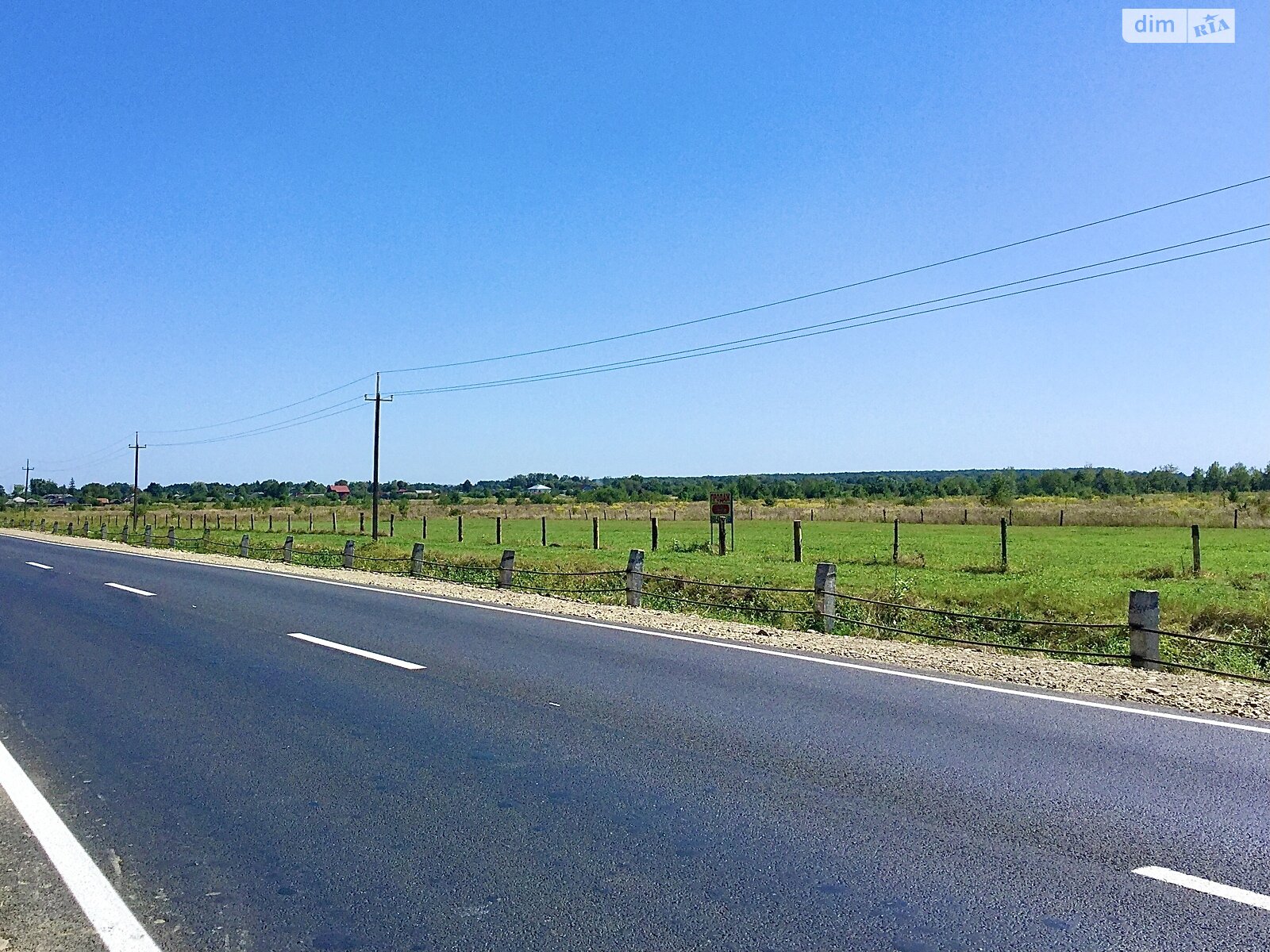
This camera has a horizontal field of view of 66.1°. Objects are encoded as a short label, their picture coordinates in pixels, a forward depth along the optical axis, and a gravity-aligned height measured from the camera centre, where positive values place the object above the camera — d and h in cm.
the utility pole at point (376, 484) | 4888 +128
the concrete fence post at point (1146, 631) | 1073 -135
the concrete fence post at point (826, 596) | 1423 -128
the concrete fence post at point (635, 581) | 1720 -128
